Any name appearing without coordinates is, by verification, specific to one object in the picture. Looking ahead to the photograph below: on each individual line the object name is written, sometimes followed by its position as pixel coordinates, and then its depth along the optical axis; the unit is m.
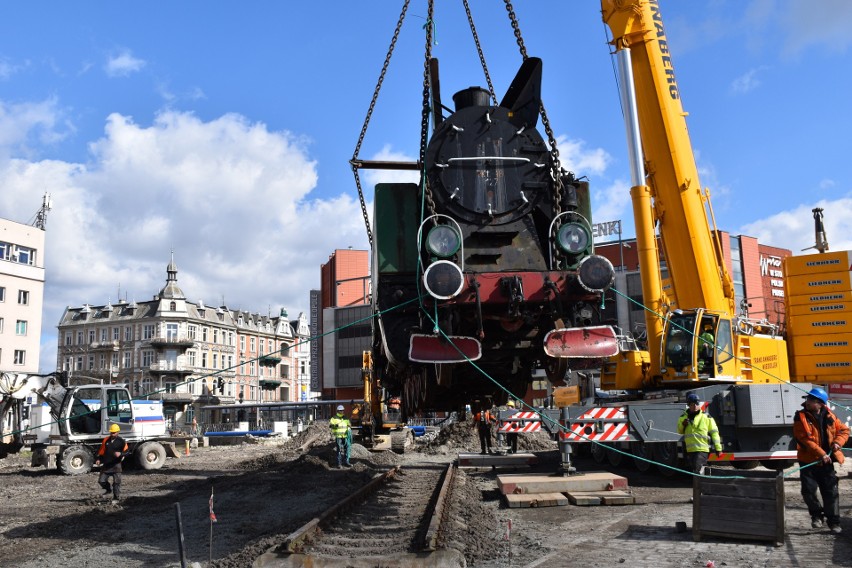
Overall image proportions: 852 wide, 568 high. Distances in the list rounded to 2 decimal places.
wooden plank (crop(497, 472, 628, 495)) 10.25
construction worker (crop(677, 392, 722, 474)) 8.50
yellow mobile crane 11.21
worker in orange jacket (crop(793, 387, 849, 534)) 7.06
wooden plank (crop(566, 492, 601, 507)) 9.52
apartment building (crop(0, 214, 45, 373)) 45.00
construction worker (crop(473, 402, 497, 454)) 20.11
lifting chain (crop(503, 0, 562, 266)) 6.60
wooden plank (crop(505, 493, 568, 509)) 9.56
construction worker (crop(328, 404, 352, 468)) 17.16
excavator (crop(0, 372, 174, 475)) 18.94
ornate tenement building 71.25
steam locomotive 6.16
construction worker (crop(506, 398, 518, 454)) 17.88
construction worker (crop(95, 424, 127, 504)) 12.33
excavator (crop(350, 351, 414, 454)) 24.70
